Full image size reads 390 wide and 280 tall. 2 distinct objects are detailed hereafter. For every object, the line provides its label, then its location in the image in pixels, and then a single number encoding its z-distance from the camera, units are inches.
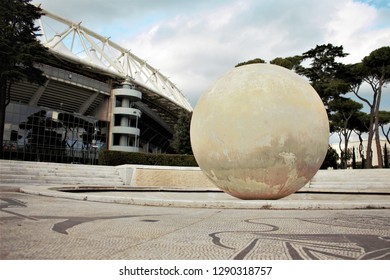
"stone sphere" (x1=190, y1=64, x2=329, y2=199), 369.1
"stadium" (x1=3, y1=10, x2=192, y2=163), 1663.4
